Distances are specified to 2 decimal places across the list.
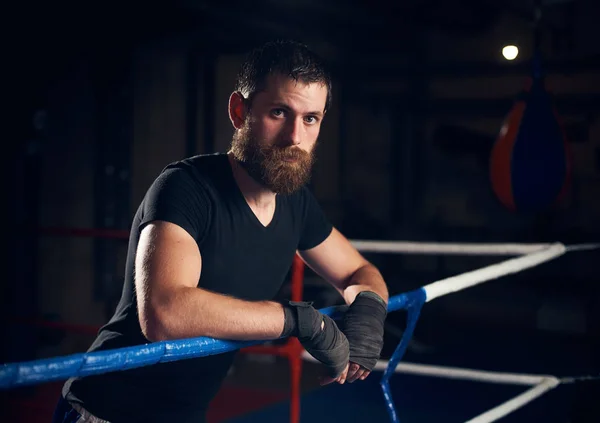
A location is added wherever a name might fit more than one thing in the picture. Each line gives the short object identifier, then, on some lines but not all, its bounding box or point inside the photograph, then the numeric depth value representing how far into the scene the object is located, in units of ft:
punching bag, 14.29
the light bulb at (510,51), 15.80
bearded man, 4.58
